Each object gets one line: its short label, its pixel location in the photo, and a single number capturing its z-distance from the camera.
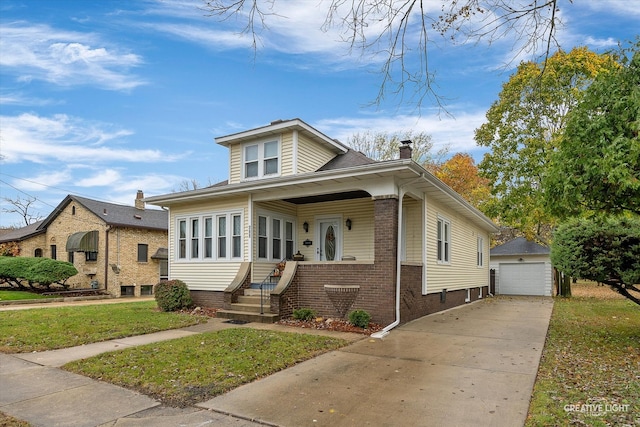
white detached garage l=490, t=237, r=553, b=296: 22.61
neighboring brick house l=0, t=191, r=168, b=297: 21.80
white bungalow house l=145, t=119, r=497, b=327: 9.73
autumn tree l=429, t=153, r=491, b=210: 31.17
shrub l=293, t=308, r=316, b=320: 10.26
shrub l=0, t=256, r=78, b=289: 19.67
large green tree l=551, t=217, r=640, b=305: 8.27
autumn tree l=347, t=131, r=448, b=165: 30.33
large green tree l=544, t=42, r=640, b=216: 6.24
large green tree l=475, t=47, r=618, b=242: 20.11
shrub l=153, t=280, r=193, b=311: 12.56
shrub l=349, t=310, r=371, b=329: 9.23
